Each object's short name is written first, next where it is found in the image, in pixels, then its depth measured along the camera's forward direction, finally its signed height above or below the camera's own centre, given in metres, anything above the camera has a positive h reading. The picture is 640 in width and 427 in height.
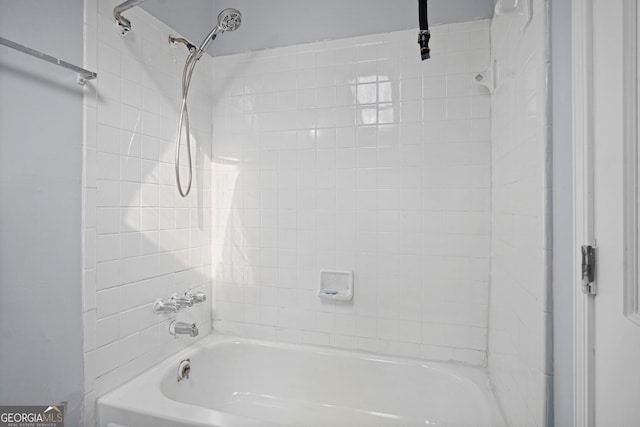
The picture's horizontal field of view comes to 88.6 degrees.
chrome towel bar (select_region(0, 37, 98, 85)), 0.96 +0.50
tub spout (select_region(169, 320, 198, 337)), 1.54 -0.54
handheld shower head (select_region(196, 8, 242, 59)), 1.48 +0.88
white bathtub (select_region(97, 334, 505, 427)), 1.41 -0.84
